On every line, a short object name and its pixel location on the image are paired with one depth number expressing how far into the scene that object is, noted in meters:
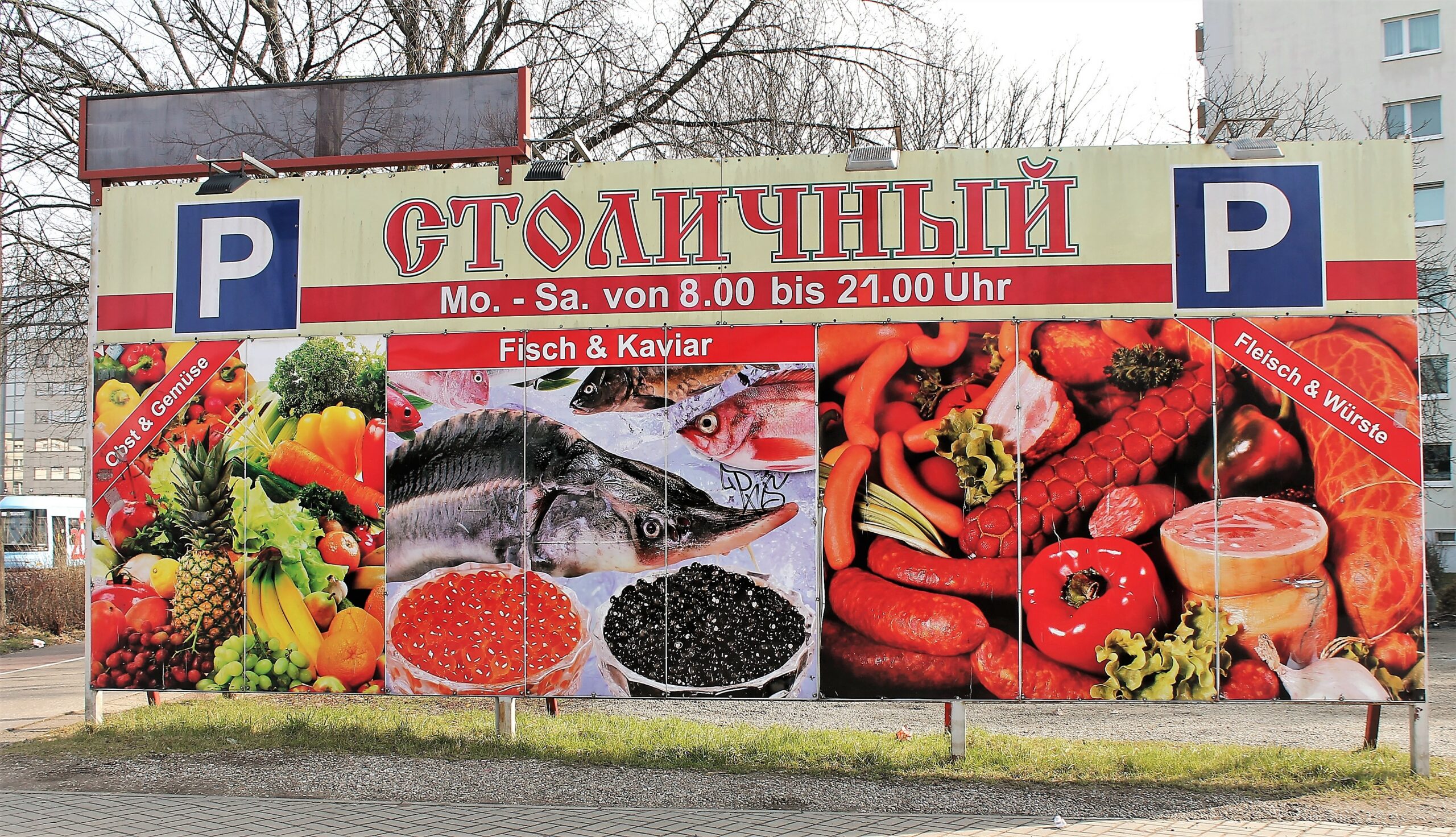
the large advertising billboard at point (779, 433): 7.17
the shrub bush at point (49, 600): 18.27
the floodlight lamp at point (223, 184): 8.16
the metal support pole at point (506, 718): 8.31
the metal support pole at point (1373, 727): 7.78
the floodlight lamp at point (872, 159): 7.49
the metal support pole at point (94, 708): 8.52
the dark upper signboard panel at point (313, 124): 8.18
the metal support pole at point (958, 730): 7.53
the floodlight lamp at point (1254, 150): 7.29
